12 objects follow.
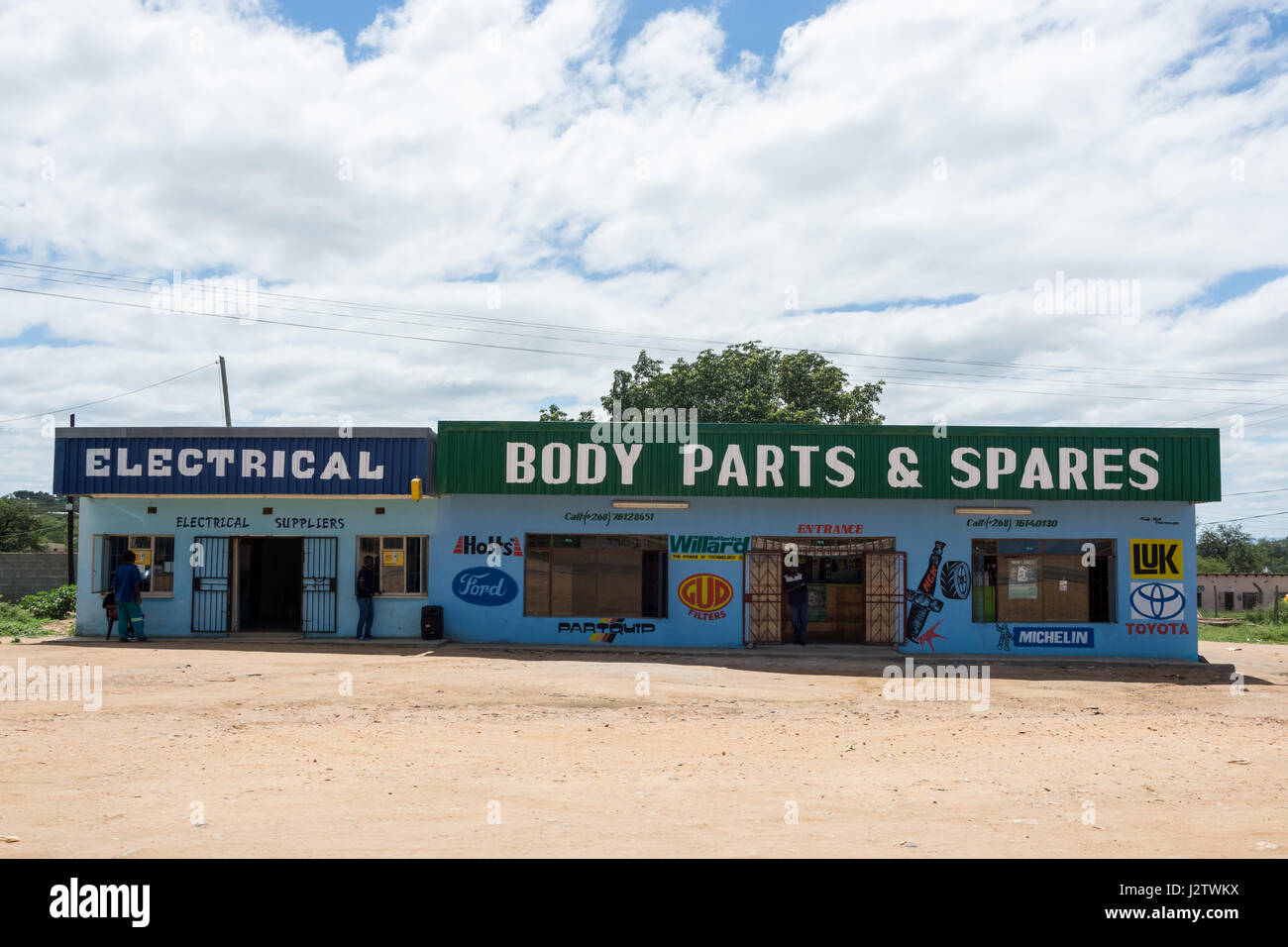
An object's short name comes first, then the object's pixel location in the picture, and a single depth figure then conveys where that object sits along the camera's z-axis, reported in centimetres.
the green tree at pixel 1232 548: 8931
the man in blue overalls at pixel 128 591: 2017
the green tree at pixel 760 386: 4528
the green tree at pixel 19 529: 5506
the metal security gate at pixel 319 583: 2138
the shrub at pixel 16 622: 2248
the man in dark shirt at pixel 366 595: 2055
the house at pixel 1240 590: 5650
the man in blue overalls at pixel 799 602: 2062
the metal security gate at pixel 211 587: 2133
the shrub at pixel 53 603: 2677
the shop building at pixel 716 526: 2020
